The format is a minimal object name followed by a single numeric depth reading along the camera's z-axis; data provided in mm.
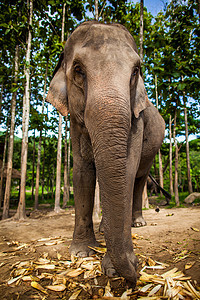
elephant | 1868
